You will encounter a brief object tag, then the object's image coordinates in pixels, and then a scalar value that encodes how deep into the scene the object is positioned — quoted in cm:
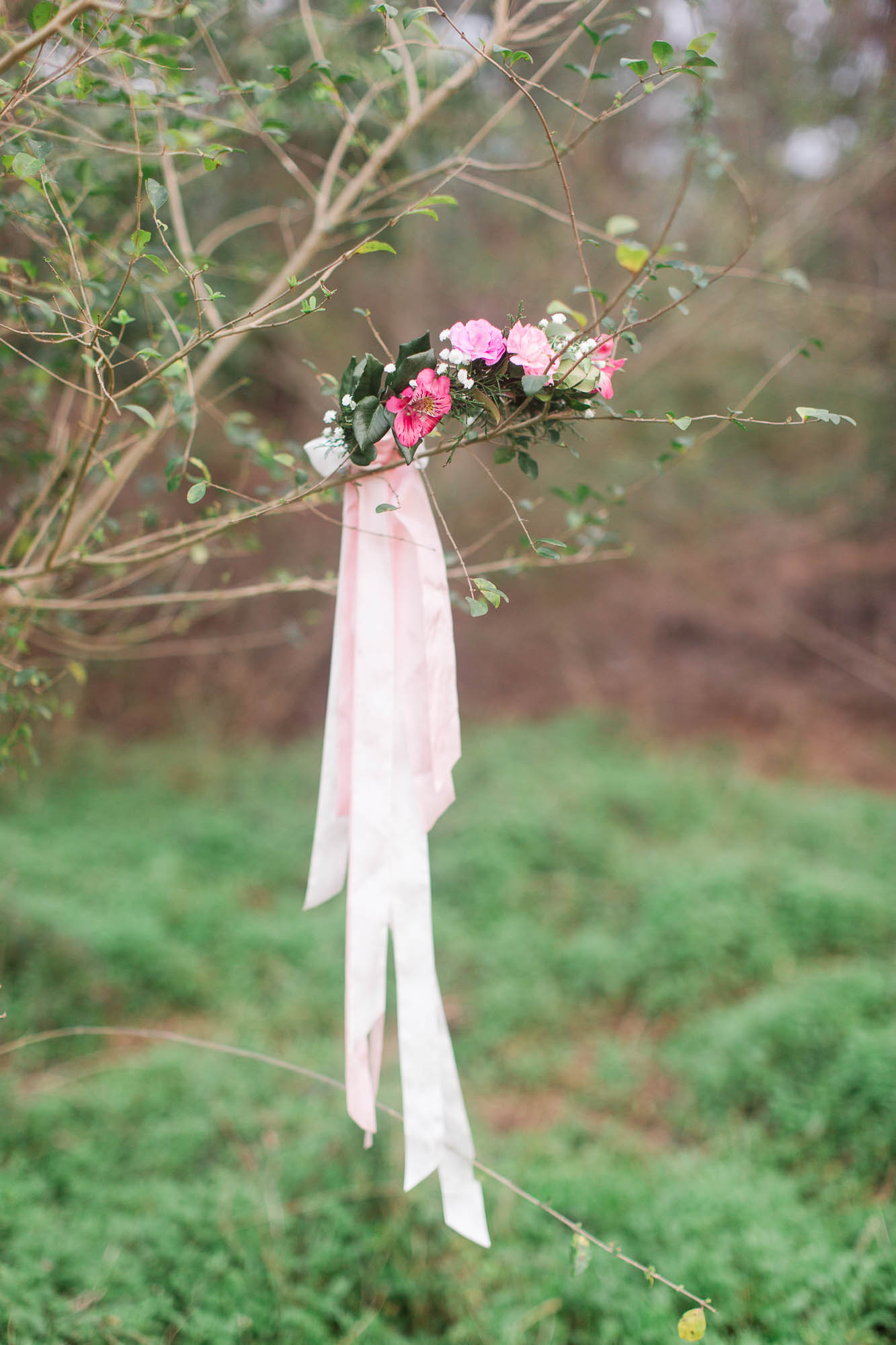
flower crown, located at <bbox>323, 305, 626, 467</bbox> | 134
